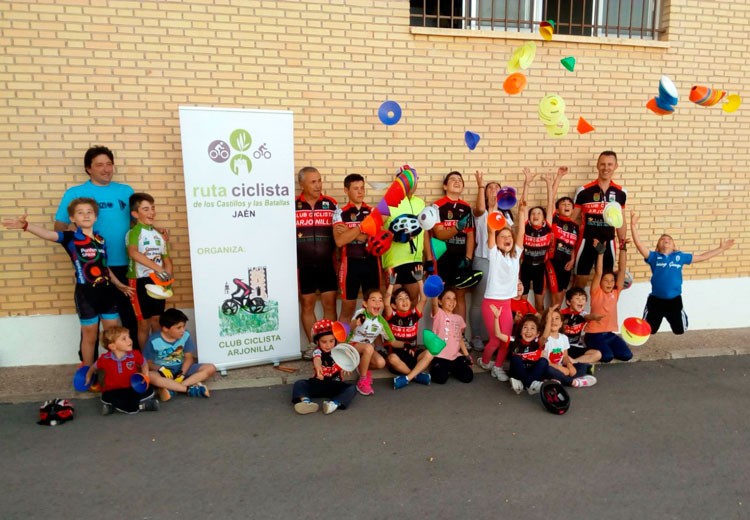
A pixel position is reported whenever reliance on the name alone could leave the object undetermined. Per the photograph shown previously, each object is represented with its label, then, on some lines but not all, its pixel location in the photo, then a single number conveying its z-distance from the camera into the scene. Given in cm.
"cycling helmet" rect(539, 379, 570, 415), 483
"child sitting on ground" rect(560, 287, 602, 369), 604
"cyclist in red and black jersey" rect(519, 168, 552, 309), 646
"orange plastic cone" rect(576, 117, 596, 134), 637
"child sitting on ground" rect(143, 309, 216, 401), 515
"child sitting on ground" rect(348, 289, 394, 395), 535
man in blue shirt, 543
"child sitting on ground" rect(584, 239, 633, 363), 620
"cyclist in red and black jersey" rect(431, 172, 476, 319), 637
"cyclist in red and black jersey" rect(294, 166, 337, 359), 603
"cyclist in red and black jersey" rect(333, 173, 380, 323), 593
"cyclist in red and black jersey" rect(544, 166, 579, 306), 665
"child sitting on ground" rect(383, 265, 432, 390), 554
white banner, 537
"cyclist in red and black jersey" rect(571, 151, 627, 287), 669
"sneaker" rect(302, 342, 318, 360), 611
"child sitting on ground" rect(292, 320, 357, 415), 496
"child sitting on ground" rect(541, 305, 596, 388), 554
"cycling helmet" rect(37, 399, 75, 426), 455
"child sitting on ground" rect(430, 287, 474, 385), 558
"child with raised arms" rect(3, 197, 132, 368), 512
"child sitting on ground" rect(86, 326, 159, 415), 477
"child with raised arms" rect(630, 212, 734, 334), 639
